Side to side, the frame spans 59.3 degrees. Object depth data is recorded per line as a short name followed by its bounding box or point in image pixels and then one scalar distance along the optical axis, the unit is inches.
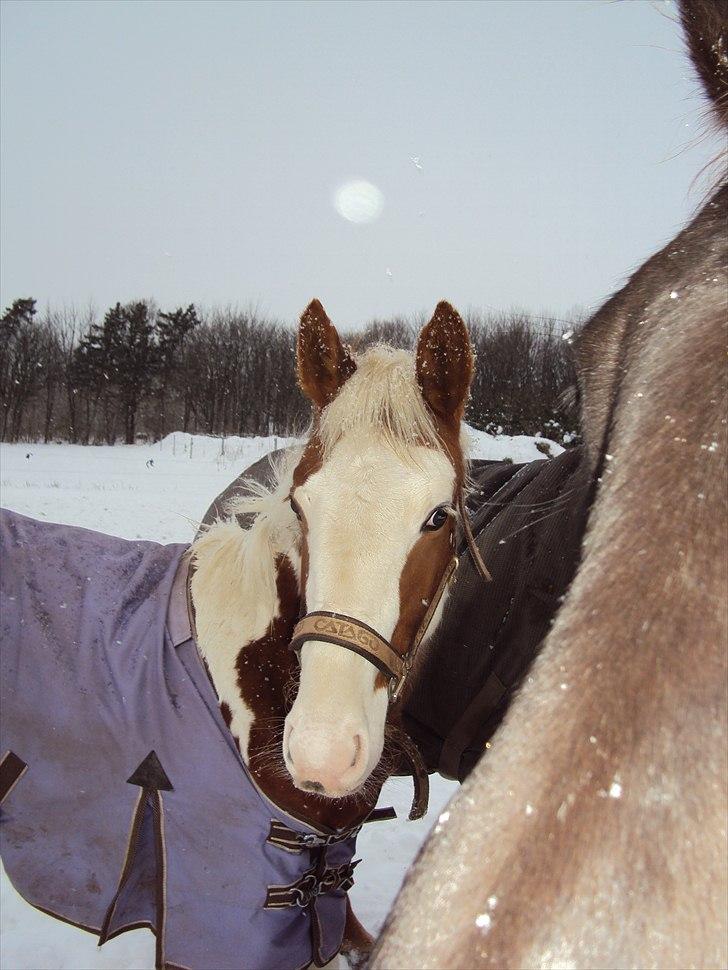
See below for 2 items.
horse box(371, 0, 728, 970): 15.6
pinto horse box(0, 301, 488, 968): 65.9
